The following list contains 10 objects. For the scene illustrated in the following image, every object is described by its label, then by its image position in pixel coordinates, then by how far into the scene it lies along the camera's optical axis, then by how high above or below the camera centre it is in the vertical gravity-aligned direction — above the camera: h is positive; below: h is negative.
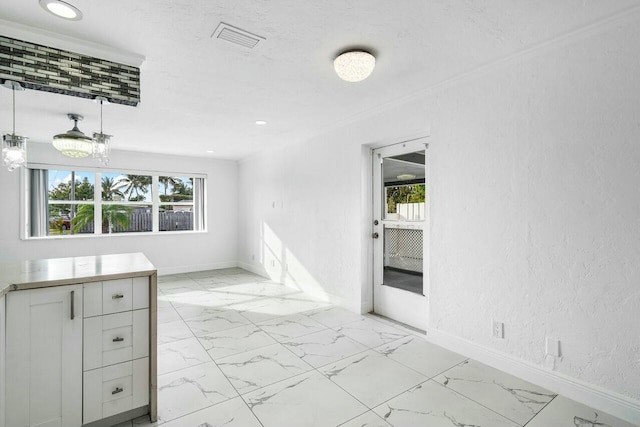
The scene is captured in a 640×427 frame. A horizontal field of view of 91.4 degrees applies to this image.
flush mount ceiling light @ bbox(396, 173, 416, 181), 3.41 +0.43
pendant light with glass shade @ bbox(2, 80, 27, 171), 2.51 +0.54
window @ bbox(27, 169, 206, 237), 5.22 +0.25
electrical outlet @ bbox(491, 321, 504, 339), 2.45 -0.91
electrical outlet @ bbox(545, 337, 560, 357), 2.15 -0.92
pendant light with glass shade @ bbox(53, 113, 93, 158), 2.92 +0.69
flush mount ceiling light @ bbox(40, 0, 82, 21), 1.72 +1.18
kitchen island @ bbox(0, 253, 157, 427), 1.61 -0.72
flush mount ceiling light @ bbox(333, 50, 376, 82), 2.21 +1.08
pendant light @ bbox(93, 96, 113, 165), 2.80 +0.63
